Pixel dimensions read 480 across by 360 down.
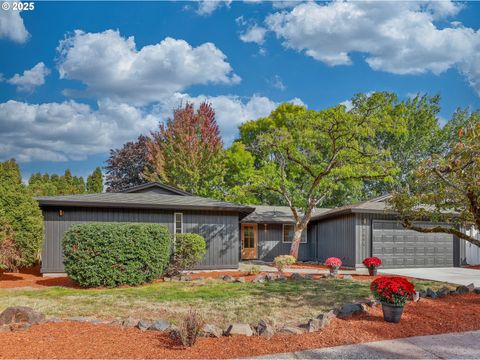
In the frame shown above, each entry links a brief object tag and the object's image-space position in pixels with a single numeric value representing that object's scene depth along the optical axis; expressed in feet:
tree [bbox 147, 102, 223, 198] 89.61
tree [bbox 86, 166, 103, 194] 124.02
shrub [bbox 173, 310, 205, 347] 15.14
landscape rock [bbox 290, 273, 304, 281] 37.93
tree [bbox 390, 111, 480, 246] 21.76
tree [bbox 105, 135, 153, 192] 113.29
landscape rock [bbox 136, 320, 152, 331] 17.74
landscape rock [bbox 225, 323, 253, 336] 16.44
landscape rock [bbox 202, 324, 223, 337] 16.31
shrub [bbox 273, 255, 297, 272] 42.29
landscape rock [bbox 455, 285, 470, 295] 27.55
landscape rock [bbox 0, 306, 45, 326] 17.43
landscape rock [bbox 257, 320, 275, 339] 16.37
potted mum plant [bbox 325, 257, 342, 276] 41.60
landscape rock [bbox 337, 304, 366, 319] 19.97
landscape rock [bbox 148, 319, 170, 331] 17.55
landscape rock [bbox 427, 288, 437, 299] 25.98
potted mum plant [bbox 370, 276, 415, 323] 19.15
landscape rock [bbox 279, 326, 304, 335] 16.93
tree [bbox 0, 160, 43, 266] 39.17
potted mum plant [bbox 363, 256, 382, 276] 40.16
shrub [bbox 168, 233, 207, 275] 40.88
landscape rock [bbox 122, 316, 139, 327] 18.27
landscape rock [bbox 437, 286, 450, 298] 26.35
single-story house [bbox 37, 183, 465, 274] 41.91
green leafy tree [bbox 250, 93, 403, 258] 50.26
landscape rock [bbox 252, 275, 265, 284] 36.52
